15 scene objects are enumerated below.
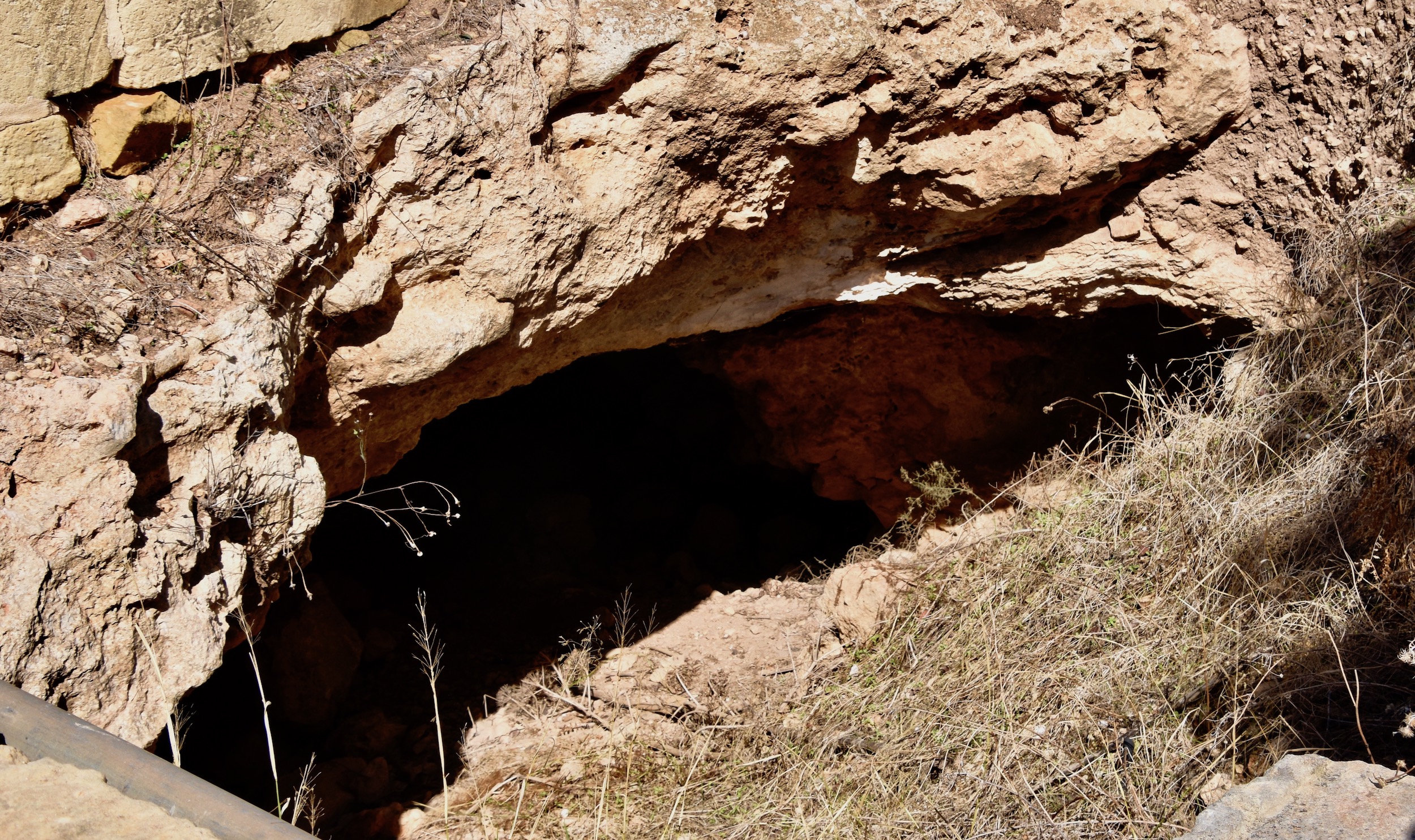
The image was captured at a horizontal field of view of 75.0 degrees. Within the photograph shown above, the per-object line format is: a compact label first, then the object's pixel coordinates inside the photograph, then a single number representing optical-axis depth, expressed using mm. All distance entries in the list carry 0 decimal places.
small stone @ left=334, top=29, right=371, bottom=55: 2674
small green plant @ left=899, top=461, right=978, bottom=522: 4113
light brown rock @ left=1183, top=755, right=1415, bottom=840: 1679
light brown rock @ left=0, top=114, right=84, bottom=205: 2213
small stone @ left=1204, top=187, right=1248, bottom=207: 3275
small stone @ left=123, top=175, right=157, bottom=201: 2369
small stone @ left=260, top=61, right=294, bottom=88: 2572
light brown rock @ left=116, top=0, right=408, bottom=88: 2320
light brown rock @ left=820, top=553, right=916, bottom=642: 3510
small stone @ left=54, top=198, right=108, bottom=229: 2301
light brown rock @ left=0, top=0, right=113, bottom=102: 2148
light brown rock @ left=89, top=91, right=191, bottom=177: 2340
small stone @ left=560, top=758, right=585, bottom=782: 3229
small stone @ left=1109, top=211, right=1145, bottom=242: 3391
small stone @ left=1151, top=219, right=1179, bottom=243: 3352
